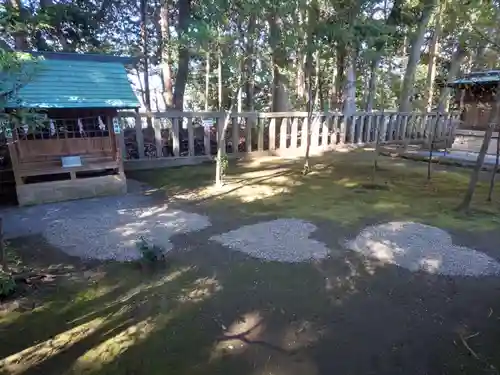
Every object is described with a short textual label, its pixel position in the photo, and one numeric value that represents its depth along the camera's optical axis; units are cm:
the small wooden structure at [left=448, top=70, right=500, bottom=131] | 1035
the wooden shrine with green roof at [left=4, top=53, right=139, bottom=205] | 616
